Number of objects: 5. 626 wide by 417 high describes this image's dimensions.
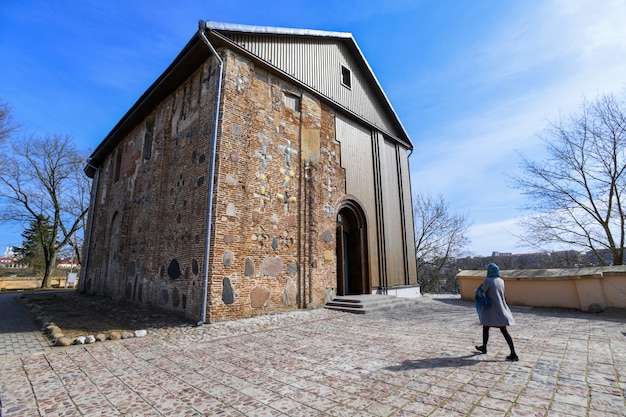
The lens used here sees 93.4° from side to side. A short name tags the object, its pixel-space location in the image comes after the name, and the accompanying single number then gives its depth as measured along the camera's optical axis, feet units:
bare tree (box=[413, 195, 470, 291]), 79.36
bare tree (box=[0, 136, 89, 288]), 78.18
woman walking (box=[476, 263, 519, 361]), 14.07
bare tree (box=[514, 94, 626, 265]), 45.19
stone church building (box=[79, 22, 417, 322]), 25.30
